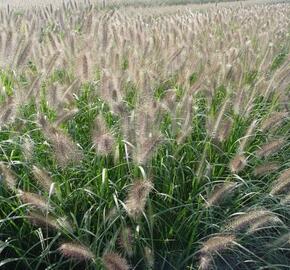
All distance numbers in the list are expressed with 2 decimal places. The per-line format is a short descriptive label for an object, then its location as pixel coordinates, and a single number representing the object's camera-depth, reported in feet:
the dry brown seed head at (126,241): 6.08
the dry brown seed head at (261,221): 6.15
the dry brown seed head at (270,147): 7.45
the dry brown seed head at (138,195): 5.88
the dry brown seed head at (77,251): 5.59
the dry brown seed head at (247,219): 6.16
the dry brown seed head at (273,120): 7.98
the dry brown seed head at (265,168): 7.66
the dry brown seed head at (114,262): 5.52
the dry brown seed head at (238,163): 7.11
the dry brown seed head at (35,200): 6.06
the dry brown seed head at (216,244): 5.77
